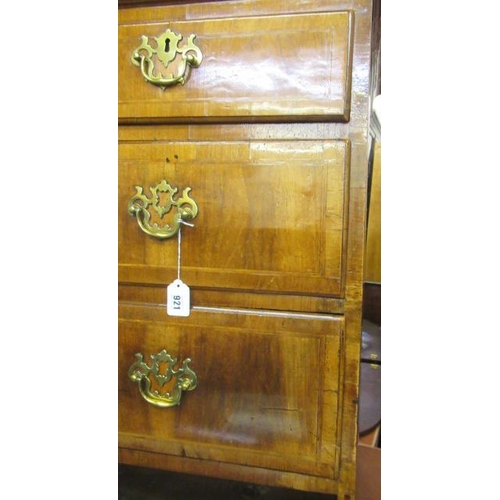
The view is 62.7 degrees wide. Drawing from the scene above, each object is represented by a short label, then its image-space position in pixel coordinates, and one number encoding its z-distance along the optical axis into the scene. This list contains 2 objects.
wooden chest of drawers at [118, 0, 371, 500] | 0.49
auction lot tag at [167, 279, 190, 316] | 0.54
